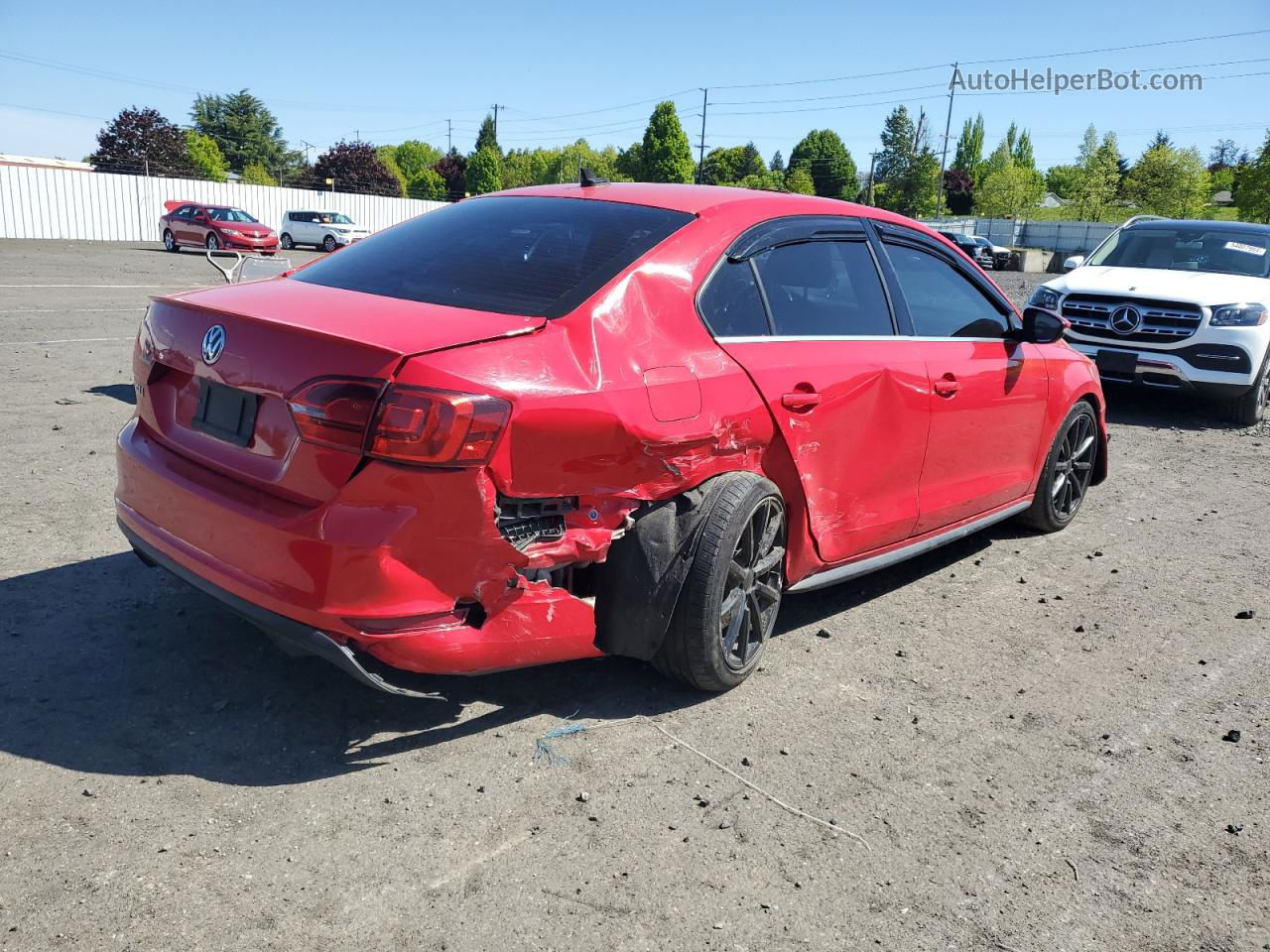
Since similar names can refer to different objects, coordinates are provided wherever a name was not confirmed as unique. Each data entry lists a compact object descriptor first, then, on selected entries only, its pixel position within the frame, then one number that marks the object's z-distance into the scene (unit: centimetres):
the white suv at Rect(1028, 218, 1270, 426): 909
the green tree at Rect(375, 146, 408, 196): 15805
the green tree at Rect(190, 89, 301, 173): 9700
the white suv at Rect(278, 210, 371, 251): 3909
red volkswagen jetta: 273
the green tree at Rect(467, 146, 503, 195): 8769
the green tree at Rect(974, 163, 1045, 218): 8575
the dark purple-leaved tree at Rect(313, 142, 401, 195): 7506
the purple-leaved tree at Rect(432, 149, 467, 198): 9588
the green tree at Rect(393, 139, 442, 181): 16012
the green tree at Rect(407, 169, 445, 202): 8894
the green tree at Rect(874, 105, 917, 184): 10331
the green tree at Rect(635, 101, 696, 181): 7919
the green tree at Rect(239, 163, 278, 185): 8388
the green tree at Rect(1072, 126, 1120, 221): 7294
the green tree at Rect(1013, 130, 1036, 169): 16000
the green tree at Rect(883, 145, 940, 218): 9475
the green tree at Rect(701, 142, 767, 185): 12314
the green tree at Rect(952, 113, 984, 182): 14675
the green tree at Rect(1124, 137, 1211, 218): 6309
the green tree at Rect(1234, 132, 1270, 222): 4803
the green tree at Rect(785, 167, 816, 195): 9642
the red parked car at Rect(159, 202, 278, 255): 3209
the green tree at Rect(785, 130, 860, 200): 11750
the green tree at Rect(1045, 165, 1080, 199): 14700
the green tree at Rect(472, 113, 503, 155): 10325
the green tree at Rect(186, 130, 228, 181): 7806
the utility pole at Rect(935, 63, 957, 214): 8831
